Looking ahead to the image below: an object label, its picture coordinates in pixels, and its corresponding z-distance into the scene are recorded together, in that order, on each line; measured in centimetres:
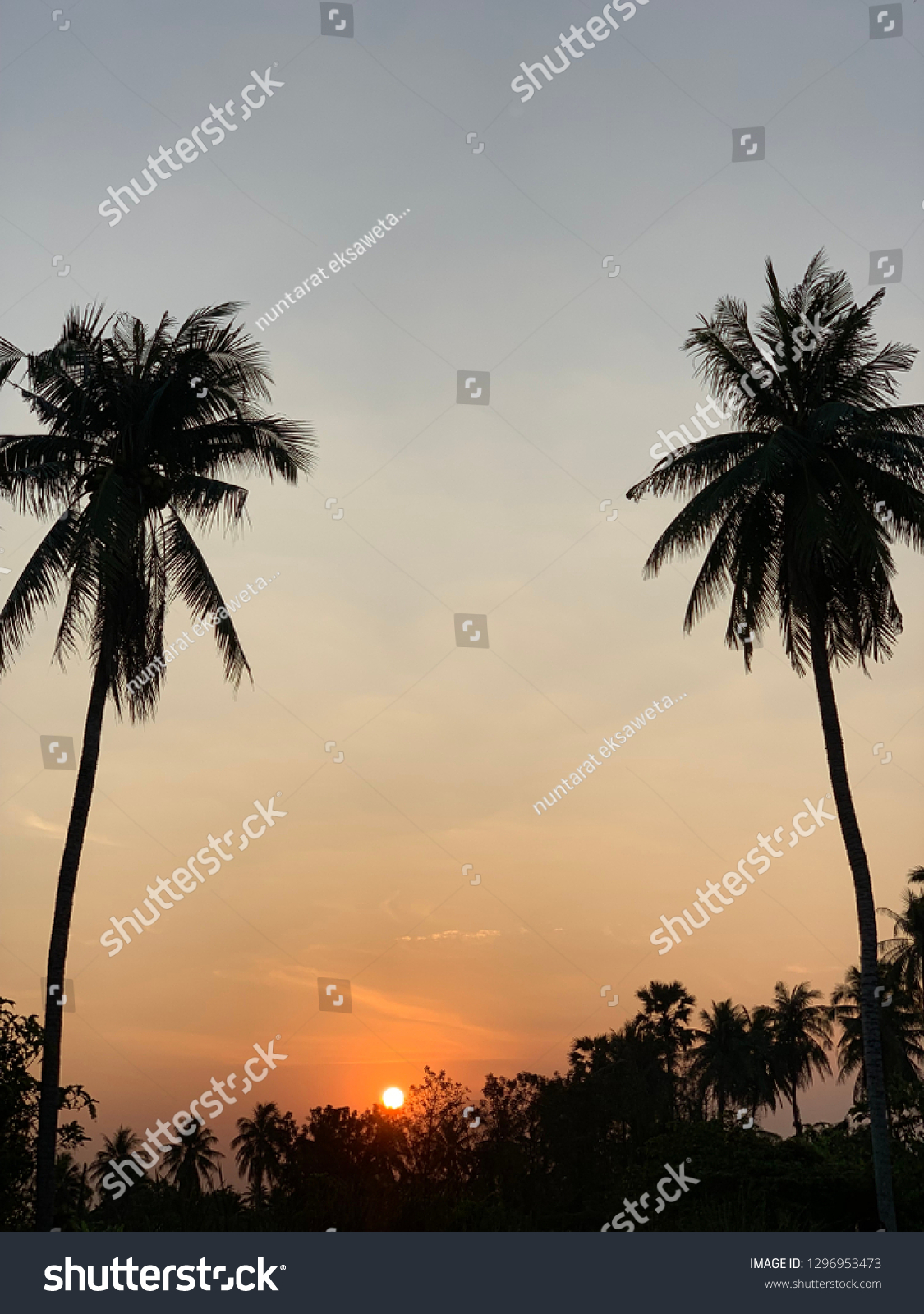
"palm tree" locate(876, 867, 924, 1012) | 4744
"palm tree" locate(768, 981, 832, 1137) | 6097
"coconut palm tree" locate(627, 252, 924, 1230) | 2284
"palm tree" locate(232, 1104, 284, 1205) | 6562
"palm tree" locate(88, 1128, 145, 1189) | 7556
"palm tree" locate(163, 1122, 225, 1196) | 7456
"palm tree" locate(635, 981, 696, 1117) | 5966
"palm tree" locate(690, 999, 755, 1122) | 6022
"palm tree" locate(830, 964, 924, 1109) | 5034
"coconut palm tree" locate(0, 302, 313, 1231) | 2108
